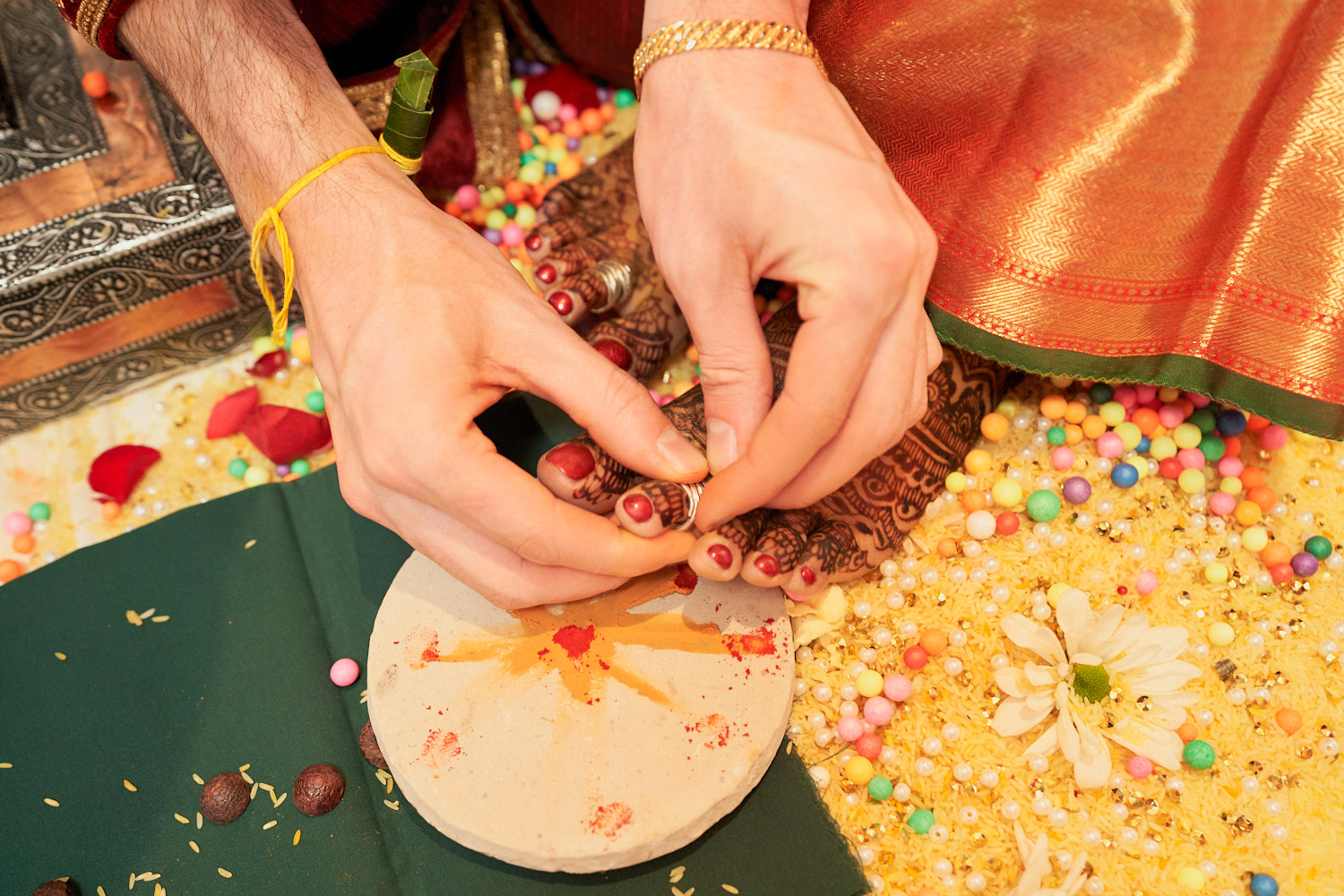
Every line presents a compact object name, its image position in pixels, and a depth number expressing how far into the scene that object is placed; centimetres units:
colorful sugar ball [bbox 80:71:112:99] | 68
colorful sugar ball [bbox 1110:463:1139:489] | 63
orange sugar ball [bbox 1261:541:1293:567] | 62
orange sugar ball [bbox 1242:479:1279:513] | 63
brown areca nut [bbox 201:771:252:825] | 56
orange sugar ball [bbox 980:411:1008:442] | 64
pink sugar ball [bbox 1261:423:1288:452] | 65
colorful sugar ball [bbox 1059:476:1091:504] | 63
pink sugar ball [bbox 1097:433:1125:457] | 64
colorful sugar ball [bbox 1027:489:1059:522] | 62
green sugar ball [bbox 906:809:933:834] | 57
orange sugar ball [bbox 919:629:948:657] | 60
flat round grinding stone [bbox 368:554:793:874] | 54
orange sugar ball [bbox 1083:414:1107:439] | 65
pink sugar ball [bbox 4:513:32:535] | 67
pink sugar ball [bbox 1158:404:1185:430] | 65
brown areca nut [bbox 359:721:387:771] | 58
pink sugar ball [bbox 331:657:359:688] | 60
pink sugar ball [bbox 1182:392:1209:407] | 66
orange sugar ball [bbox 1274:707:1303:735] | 58
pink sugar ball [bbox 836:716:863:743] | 58
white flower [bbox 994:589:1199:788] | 57
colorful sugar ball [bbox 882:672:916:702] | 59
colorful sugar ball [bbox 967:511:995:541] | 62
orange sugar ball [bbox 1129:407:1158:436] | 65
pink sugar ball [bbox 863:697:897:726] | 58
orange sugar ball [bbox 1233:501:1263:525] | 63
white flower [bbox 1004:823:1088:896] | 55
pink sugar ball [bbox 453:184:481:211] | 75
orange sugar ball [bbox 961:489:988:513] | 63
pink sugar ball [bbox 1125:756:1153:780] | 57
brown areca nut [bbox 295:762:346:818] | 56
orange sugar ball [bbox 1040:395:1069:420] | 65
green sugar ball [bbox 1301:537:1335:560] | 61
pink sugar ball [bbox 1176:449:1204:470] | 64
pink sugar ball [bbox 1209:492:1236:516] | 63
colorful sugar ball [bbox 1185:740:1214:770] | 57
